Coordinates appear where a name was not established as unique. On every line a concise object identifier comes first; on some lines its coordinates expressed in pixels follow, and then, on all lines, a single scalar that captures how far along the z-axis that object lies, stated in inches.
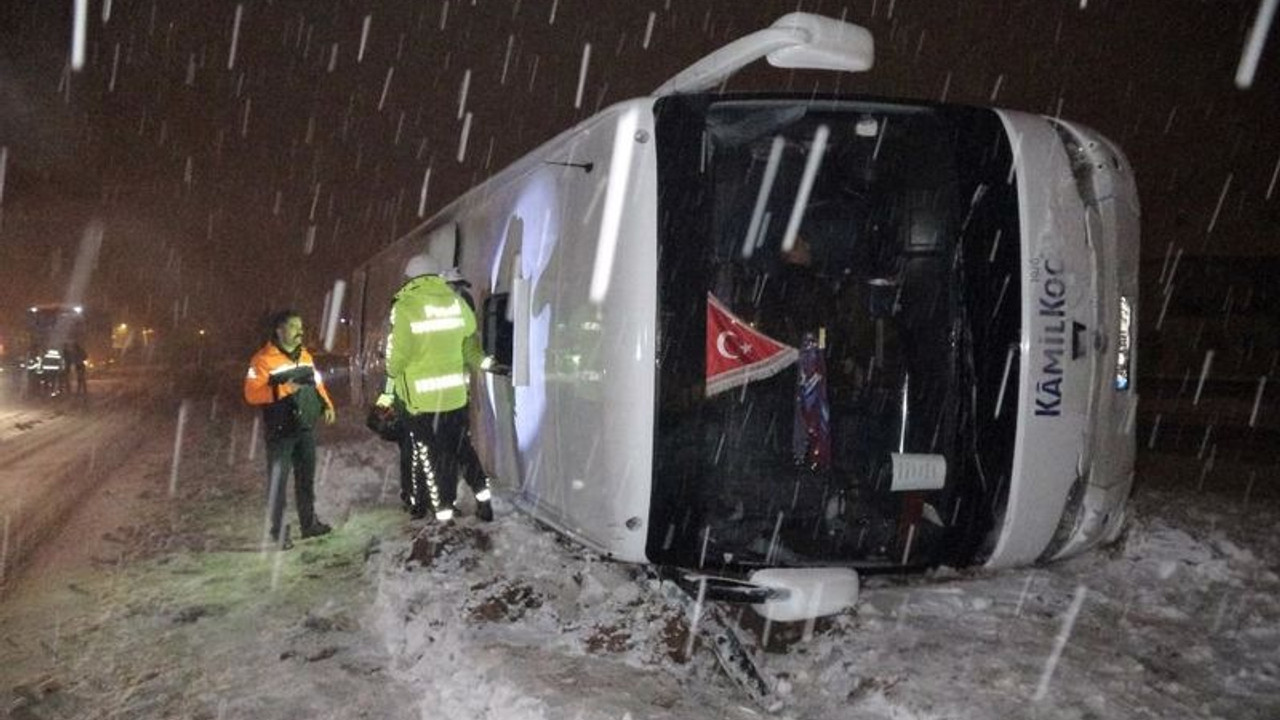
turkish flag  164.1
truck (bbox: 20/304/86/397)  953.5
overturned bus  154.0
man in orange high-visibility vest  261.4
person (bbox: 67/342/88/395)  938.1
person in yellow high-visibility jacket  242.2
